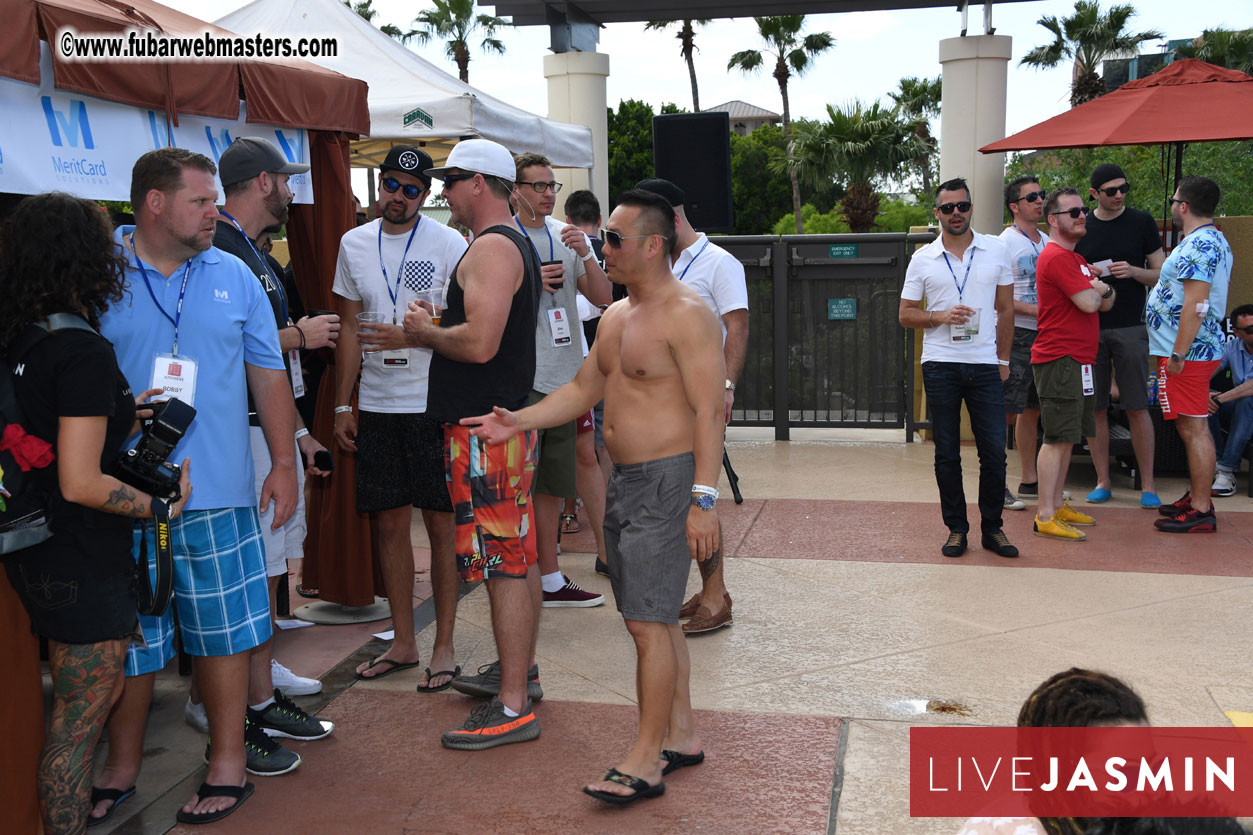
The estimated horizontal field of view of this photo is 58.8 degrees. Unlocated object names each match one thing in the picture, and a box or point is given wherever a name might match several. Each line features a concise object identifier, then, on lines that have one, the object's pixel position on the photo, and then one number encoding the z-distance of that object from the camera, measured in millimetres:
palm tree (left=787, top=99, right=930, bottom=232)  39906
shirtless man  3523
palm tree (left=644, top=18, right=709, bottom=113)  48250
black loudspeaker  9359
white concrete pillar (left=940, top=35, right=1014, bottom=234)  10844
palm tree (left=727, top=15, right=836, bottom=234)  47688
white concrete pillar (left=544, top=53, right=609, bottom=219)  12672
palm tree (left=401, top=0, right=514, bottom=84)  48875
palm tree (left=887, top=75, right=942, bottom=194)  48075
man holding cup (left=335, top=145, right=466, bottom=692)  4570
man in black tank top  3998
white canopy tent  7879
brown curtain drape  5496
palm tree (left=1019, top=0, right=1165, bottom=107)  43656
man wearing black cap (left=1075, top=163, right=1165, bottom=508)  7785
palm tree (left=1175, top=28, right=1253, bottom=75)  35125
